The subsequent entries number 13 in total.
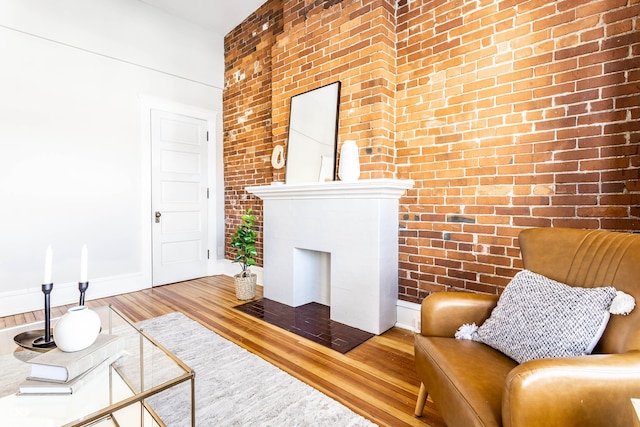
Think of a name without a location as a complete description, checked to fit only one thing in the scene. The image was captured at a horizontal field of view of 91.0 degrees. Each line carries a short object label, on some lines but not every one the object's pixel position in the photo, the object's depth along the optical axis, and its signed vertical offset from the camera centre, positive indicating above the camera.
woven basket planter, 3.36 -0.88
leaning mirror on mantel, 2.90 +0.68
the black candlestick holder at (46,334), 1.36 -0.63
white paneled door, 3.94 +0.10
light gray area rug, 1.53 -1.05
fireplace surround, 2.48 -0.37
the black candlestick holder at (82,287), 1.36 -0.36
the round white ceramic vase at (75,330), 1.25 -0.51
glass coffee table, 1.08 -0.73
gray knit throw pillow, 1.12 -0.44
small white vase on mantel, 2.60 +0.35
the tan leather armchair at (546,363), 0.89 -0.52
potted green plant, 3.36 -0.58
